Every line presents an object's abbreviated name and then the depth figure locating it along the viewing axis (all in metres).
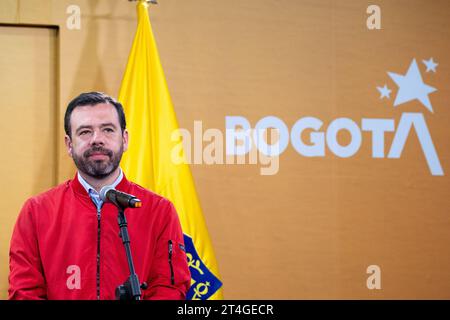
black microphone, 4.51
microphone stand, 4.50
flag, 5.67
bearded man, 4.81
